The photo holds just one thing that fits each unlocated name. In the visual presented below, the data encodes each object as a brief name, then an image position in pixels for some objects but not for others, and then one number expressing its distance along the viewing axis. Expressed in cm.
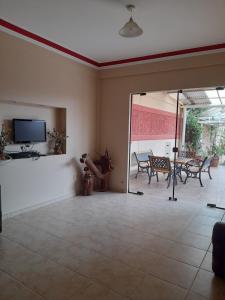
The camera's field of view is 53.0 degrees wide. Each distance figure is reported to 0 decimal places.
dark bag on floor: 220
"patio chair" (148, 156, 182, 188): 555
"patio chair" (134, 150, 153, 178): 623
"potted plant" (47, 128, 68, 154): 435
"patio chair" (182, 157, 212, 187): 550
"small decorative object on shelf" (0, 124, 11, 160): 330
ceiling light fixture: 280
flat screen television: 360
